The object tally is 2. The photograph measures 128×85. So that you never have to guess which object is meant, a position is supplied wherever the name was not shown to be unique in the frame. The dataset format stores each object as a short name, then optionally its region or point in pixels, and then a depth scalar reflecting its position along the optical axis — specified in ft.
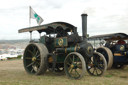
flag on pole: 37.68
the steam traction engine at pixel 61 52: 21.88
